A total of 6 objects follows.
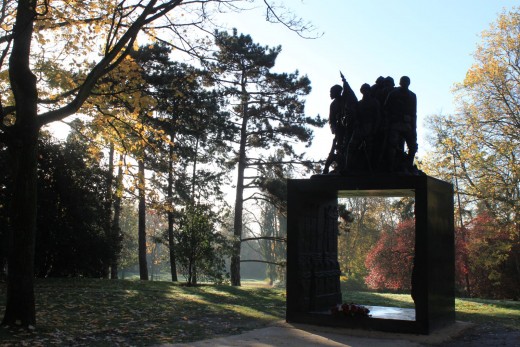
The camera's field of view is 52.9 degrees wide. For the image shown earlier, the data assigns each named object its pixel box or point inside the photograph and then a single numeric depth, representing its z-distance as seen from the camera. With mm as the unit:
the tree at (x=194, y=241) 17422
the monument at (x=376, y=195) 8414
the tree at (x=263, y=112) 23828
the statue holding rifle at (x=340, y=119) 9312
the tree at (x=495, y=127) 22641
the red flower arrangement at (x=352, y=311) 8750
